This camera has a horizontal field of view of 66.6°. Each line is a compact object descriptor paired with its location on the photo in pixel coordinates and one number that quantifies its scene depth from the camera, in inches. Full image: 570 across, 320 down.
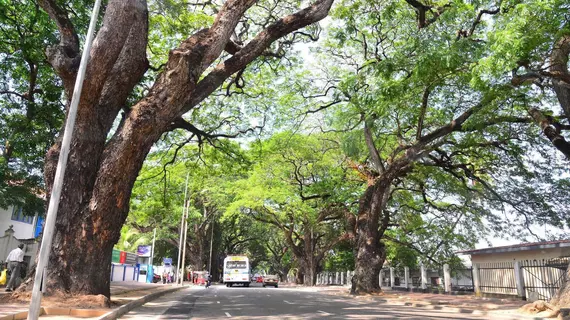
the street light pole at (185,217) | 1374.1
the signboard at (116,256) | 1146.1
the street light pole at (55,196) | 253.8
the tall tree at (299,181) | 930.1
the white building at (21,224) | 1109.7
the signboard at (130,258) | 1318.4
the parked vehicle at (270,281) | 1617.4
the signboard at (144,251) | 1396.4
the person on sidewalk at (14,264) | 520.2
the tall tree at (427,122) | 482.9
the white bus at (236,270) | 1507.1
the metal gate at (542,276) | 629.9
